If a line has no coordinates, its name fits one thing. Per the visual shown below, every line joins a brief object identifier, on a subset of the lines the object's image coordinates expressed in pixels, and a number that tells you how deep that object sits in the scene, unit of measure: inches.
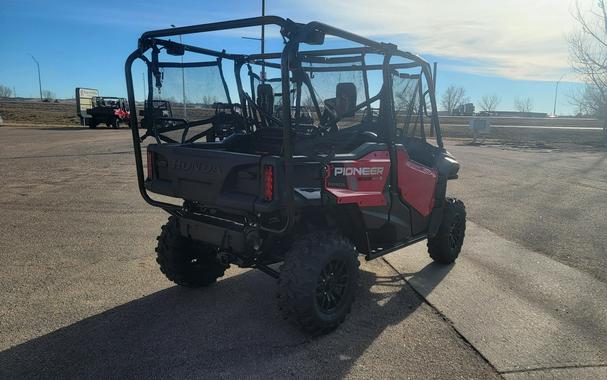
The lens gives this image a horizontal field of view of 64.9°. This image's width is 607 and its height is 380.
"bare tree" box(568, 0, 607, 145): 1104.3
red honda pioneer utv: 136.3
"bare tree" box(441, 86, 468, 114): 3278.5
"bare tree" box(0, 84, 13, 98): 5190.9
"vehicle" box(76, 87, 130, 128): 1283.2
